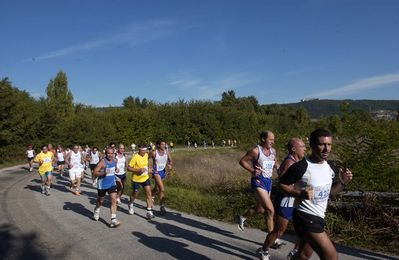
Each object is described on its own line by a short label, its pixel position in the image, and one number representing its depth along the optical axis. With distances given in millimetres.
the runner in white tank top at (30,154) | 29697
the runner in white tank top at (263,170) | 7254
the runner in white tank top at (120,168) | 13000
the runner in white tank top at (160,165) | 11312
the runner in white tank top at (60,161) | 24375
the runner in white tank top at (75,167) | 16641
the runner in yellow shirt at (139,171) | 11064
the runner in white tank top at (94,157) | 19950
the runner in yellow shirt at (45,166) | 16028
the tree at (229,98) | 89625
